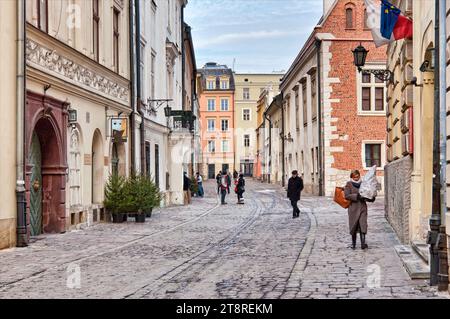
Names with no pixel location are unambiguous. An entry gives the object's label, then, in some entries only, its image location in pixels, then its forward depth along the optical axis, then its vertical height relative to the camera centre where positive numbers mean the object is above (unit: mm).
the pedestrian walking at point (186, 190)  34791 -1084
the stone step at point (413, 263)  10012 -1496
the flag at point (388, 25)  14201 +2831
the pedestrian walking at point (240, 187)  34250 -932
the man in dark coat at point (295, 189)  24219 -750
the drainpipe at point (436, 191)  9211 -331
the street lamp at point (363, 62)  19734 +2833
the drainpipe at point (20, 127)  14633 +857
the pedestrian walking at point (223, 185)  34344 -854
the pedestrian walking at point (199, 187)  43062 -1168
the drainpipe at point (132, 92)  25594 +2684
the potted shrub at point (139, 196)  21812 -832
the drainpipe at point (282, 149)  59625 +1472
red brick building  38750 +3512
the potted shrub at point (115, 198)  21812 -892
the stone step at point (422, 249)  11218 -1394
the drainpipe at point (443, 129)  9031 +461
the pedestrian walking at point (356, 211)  14094 -873
